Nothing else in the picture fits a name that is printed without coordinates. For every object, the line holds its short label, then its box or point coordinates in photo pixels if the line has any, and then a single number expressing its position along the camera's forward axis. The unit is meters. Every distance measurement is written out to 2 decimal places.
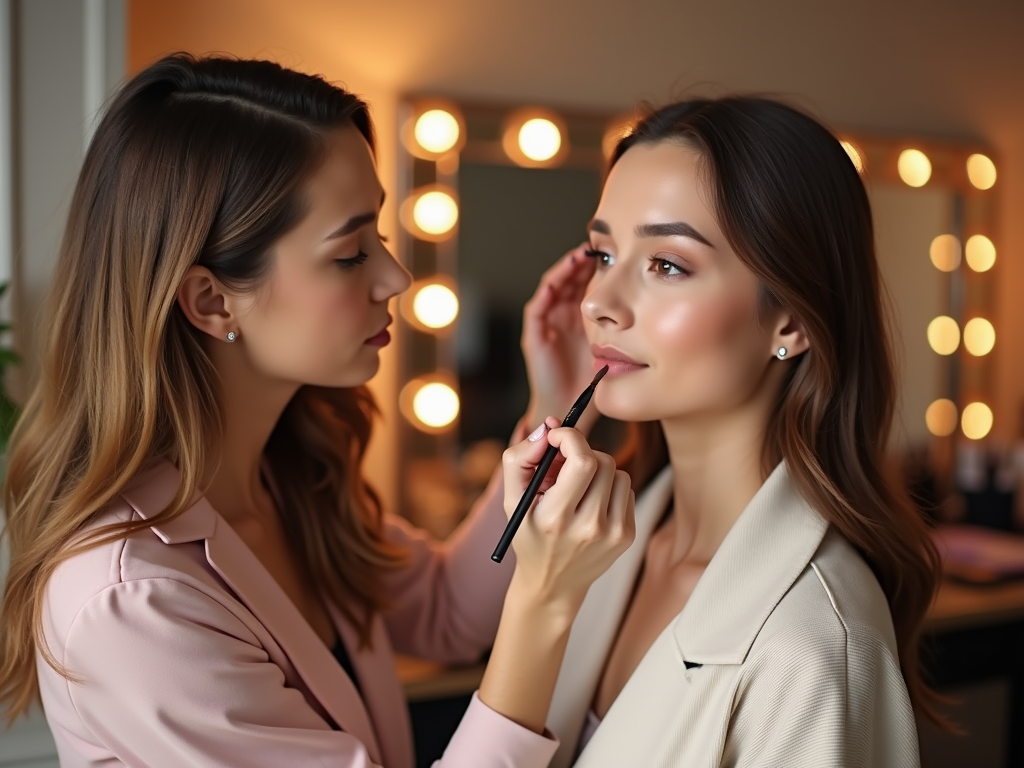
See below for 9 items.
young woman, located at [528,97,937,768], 0.92
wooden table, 1.87
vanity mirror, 1.93
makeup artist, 0.91
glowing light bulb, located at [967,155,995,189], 2.40
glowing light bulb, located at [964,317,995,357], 2.47
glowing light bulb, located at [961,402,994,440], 2.50
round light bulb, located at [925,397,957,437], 2.46
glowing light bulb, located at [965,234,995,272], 2.44
